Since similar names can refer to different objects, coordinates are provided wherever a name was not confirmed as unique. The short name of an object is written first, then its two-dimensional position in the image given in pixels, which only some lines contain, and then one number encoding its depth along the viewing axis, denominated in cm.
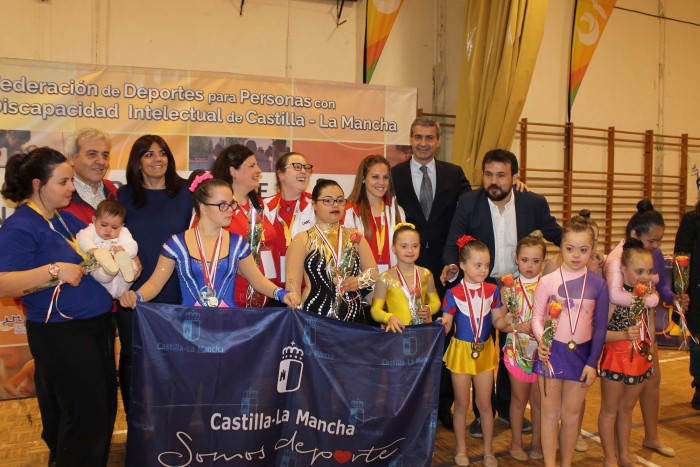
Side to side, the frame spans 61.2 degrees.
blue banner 288
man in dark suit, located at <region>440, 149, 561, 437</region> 380
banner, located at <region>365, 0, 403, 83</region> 675
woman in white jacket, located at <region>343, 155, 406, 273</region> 371
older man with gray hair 339
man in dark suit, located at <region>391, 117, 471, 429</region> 412
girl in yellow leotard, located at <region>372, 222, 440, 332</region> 345
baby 285
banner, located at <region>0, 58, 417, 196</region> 492
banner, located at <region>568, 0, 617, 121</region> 799
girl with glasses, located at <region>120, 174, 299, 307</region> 304
